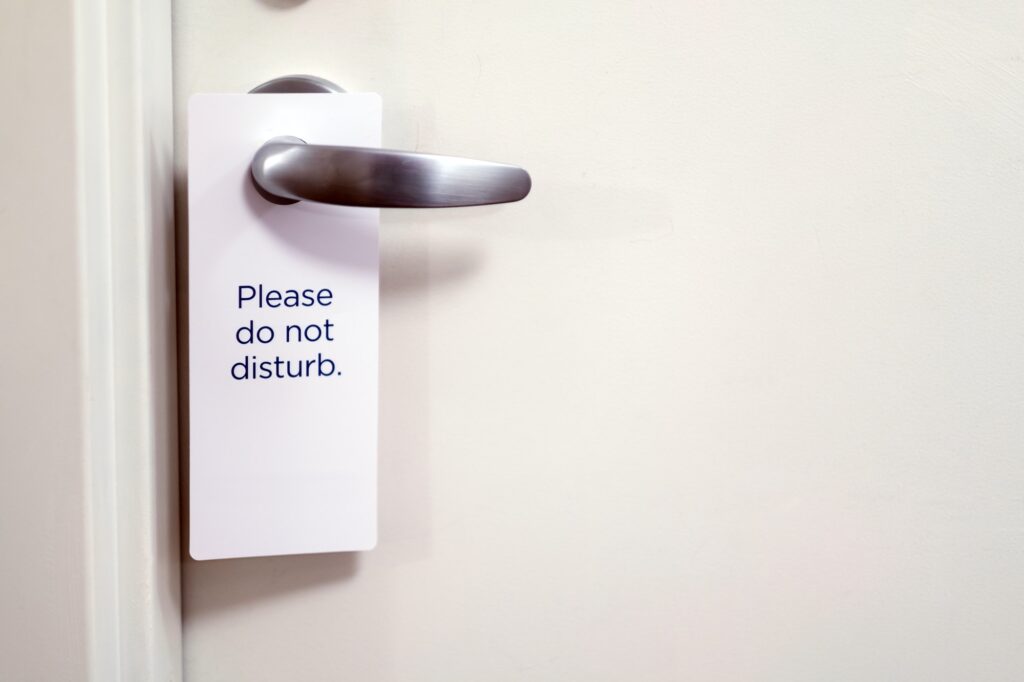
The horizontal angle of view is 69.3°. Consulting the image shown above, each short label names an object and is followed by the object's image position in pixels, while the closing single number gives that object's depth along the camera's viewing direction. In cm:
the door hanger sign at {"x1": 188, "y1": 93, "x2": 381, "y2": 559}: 31
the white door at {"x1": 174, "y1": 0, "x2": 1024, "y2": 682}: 34
